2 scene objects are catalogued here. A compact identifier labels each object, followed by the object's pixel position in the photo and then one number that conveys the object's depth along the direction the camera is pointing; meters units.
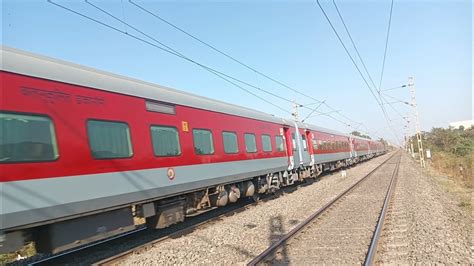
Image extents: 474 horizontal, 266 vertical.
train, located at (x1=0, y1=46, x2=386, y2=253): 5.07
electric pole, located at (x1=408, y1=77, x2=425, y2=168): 33.42
